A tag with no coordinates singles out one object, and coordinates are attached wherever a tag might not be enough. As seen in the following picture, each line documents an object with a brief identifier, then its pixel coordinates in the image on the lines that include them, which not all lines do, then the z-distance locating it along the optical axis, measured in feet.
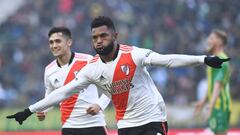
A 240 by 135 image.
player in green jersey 73.10
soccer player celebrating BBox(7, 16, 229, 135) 49.16
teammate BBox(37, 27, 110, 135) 60.03
